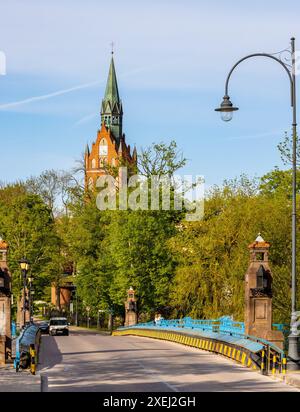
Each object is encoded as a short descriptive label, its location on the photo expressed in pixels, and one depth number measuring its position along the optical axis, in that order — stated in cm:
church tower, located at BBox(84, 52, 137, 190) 16662
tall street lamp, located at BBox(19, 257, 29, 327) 5069
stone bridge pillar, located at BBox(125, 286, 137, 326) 7392
